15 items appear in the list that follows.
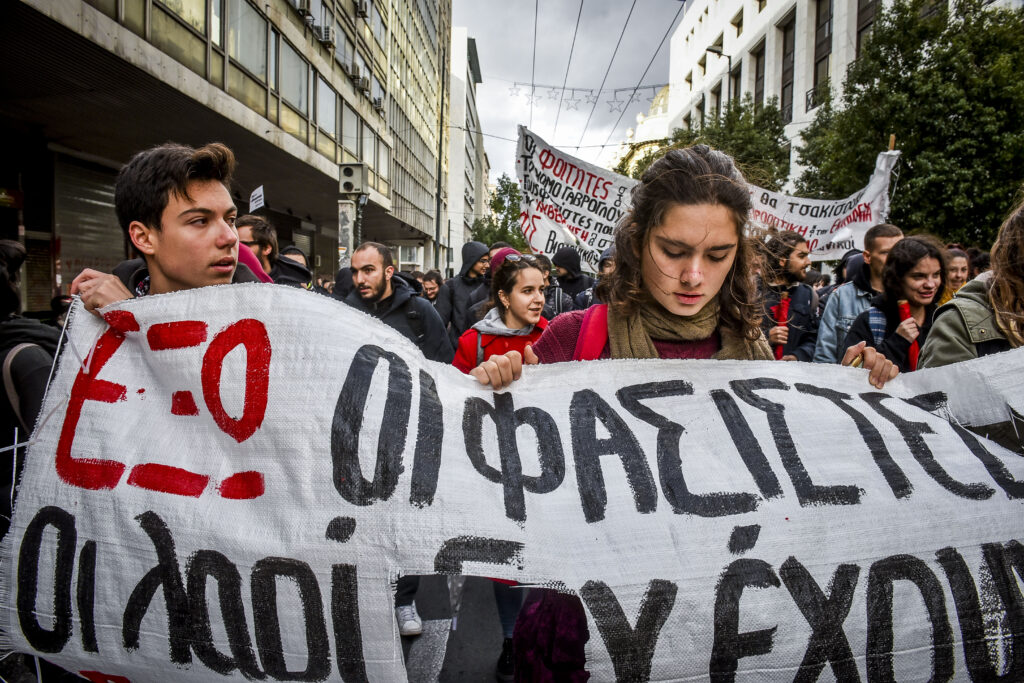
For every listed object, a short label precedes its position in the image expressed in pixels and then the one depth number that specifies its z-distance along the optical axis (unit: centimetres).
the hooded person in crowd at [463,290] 675
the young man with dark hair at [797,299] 461
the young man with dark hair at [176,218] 176
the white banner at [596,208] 591
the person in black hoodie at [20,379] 179
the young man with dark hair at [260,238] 452
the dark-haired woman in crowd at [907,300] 309
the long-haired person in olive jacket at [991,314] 179
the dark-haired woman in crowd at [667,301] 150
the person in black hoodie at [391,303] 446
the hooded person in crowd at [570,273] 669
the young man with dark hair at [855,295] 404
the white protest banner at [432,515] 127
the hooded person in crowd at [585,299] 591
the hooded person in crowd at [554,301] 588
